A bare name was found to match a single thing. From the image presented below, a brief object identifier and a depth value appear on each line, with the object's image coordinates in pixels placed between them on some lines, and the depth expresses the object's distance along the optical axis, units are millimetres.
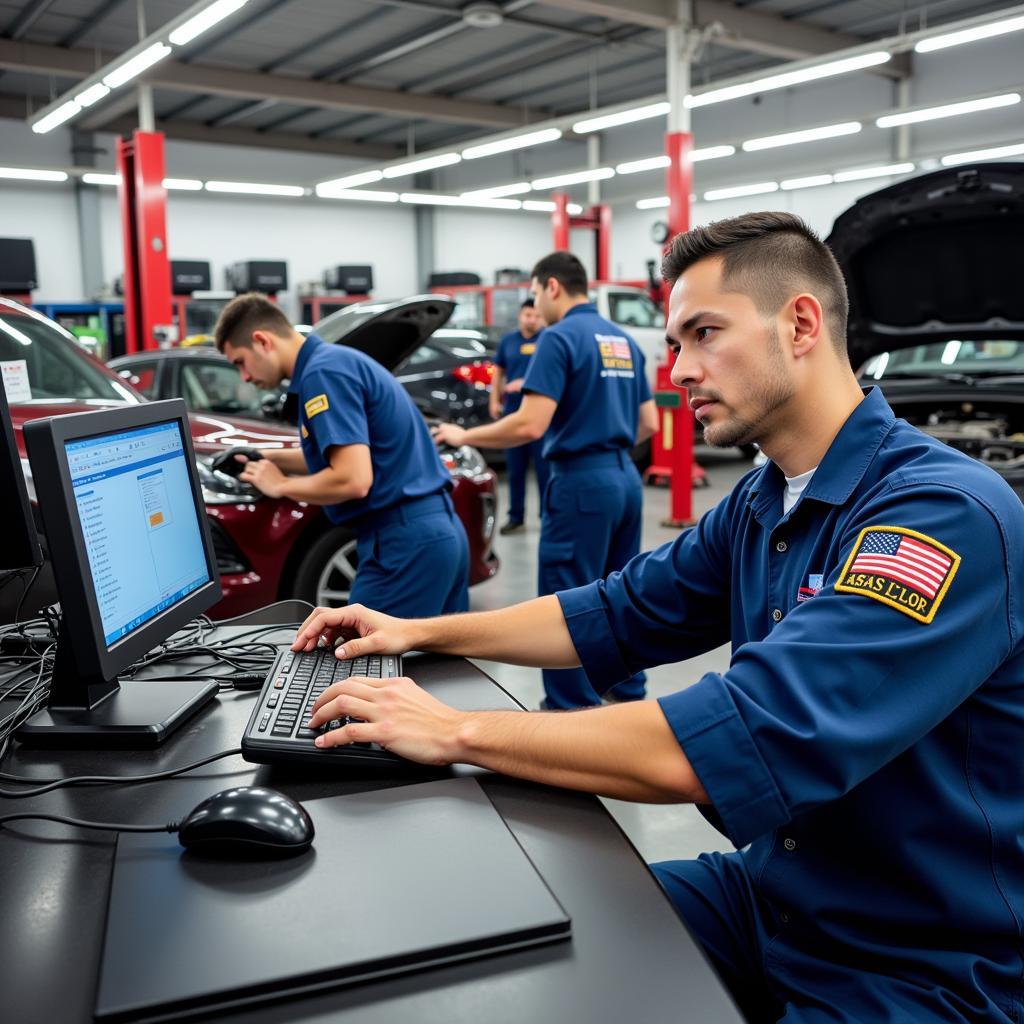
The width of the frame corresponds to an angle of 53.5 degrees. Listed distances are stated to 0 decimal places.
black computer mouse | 989
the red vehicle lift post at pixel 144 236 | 9312
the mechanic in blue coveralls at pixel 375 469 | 2834
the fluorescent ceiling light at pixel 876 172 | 13803
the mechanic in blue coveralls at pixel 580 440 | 3537
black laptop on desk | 800
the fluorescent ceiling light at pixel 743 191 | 15388
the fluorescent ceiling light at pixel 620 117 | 9552
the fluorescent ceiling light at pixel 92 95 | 8648
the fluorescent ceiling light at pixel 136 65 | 7715
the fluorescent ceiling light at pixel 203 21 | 6785
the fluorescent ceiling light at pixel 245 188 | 13883
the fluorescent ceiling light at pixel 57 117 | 9500
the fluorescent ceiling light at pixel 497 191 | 15467
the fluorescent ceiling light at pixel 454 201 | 16344
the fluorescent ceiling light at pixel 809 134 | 11000
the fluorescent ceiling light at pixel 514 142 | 11672
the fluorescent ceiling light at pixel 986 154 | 12320
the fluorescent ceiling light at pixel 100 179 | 14281
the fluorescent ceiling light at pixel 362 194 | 15657
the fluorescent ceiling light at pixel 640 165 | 12414
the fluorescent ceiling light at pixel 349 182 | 14672
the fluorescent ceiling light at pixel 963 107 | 10010
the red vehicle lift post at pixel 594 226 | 13172
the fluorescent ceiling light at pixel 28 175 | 13461
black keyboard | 1203
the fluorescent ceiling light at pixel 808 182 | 14766
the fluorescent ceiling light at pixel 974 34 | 7359
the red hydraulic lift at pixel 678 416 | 6797
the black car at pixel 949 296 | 3504
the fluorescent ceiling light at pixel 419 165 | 13039
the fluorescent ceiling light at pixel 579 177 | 13602
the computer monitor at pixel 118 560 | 1234
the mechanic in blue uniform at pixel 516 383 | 6734
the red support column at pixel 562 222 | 13520
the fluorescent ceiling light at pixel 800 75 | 7902
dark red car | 3506
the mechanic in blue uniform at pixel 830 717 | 1023
